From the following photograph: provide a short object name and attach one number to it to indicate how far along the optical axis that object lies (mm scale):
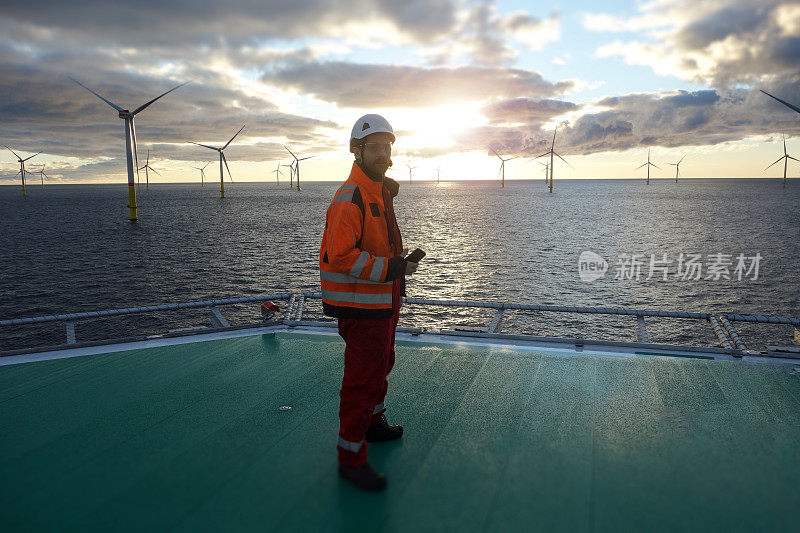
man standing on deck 3834
